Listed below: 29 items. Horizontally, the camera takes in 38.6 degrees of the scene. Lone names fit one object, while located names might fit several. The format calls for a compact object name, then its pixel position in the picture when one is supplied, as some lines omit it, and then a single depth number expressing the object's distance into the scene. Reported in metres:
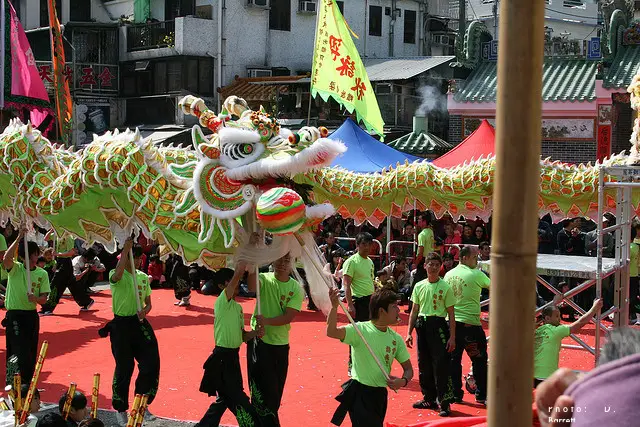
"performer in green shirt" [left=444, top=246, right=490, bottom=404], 7.65
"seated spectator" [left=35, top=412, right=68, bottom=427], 5.03
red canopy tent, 13.32
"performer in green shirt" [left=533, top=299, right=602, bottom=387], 6.25
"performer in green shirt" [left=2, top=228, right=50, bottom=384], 7.60
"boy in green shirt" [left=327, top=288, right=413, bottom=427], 5.37
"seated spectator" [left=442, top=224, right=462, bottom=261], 13.38
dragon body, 6.76
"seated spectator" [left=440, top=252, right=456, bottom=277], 12.64
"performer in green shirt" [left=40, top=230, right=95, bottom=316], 12.66
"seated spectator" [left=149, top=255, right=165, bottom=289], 15.33
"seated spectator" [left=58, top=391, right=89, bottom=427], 5.75
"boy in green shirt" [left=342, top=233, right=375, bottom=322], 9.07
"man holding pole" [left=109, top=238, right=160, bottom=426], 6.99
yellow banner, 12.59
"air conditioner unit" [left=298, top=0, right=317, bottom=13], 24.06
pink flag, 15.35
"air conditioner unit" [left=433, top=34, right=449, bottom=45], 26.38
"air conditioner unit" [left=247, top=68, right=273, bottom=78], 23.06
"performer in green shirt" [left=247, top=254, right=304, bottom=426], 6.30
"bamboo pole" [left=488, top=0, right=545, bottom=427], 1.87
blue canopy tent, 13.19
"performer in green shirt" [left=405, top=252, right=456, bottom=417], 7.47
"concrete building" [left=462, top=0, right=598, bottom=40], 26.14
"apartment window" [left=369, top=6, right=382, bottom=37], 24.77
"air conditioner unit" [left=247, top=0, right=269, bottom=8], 23.06
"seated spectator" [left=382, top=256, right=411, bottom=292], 13.48
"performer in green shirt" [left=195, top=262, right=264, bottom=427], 6.31
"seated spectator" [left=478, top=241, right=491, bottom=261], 11.30
